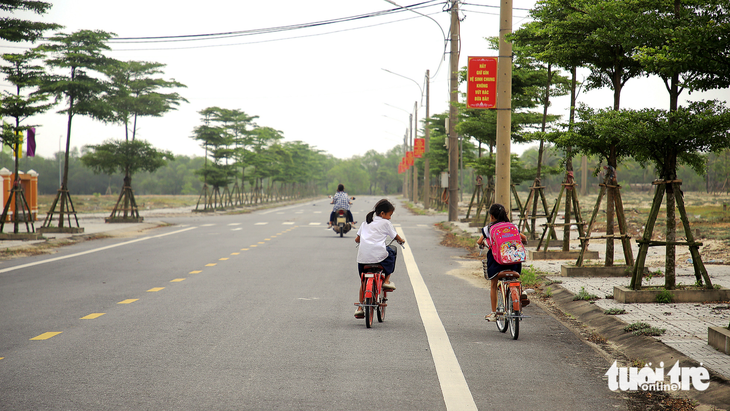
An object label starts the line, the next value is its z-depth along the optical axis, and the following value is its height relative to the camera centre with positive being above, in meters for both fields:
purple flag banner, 32.69 +2.18
